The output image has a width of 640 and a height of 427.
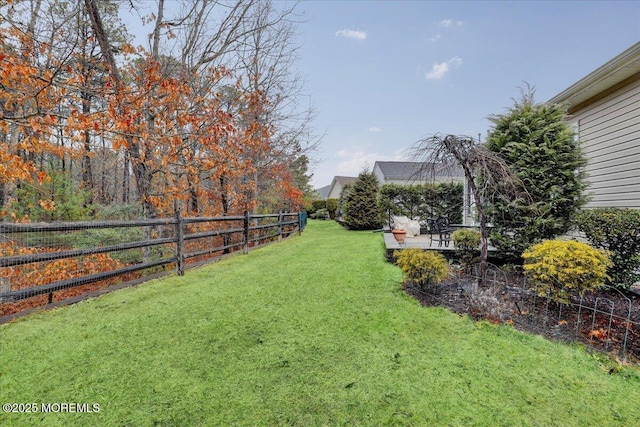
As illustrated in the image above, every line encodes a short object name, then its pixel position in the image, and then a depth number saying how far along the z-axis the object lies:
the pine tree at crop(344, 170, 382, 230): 14.01
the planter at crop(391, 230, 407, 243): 7.74
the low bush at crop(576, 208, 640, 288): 3.83
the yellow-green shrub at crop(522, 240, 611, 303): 3.12
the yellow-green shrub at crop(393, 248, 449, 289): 3.92
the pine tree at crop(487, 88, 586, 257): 4.67
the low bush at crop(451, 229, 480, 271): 5.29
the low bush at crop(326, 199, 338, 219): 27.10
